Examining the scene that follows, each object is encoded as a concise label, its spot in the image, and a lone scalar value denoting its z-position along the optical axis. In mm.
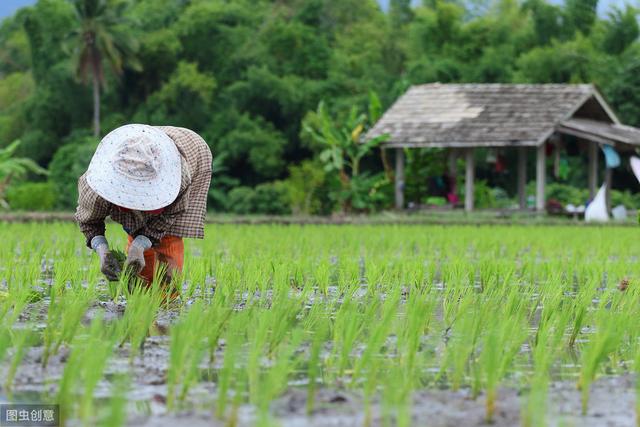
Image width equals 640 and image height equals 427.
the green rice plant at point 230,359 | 5212
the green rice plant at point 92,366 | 4801
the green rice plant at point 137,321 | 6957
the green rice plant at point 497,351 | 5525
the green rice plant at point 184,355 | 5558
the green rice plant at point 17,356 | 5840
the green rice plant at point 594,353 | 5748
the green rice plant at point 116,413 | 4250
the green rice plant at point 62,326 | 6730
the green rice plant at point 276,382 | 5093
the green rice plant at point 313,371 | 5475
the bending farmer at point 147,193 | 8558
